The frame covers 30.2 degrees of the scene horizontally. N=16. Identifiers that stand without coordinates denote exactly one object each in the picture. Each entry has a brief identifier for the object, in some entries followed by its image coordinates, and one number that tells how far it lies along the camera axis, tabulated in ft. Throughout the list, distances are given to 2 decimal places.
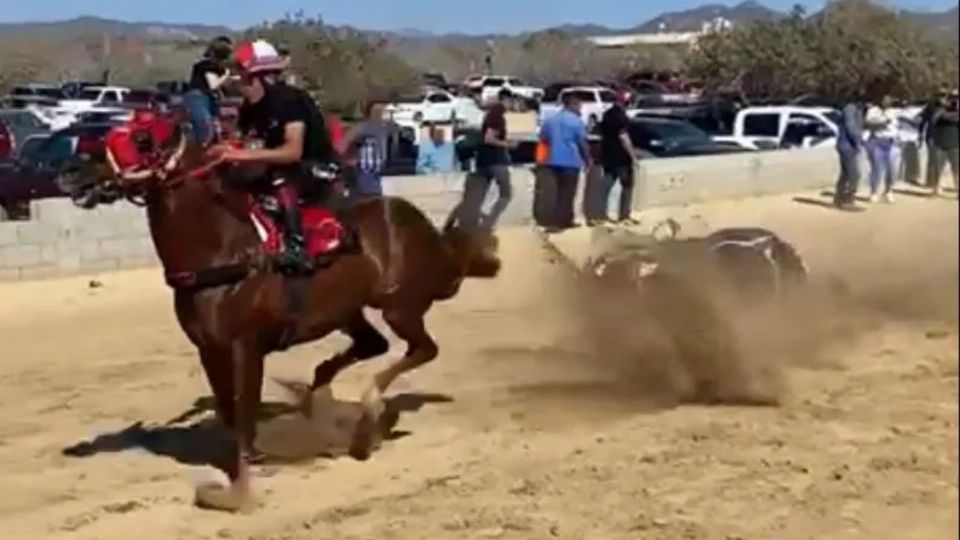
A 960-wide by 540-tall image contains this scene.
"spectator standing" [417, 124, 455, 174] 82.64
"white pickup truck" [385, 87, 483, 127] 144.97
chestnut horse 26.76
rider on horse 27.73
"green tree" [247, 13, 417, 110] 178.50
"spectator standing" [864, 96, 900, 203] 94.32
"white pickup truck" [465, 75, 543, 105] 207.53
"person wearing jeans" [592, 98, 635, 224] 77.25
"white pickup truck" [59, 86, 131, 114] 148.05
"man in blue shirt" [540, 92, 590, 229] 74.49
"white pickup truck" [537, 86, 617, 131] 146.28
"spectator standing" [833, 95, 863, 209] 90.33
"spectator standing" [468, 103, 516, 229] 72.18
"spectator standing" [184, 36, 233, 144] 42.04
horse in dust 37.06
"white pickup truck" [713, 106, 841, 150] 117.02
